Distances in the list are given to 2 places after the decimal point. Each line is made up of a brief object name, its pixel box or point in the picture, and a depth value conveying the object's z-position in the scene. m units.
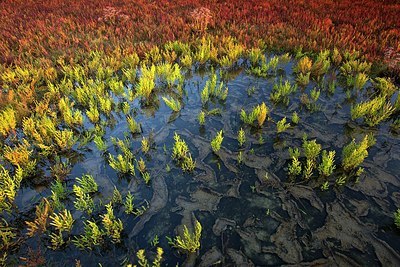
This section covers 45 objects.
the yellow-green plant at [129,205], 3.35
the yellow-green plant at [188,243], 2.86
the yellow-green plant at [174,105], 5.32
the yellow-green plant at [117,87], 6.02
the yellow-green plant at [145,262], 2.41
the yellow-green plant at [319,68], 6.61
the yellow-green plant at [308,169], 3.69
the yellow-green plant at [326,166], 3.61
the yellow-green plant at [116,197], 3.51
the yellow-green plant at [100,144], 4.32
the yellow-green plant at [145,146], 4.32
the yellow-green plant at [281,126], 4.53
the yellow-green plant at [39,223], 3.11
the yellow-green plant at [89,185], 3.60
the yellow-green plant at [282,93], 5.58
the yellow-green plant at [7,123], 4.65
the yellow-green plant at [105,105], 5.31
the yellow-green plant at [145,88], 5.79
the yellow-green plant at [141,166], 3.94
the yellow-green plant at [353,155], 3.69
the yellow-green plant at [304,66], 6.56
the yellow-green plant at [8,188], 3.41
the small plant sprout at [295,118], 4.84
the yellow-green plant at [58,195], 3.42
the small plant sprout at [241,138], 4.32
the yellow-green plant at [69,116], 4.98
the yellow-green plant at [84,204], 3.33
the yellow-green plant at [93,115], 5.01
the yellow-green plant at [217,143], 4.18
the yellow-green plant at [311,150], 3.86
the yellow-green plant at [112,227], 3.03
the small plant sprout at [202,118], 4.88
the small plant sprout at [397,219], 3.00
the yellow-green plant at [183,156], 4.00
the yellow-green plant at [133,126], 4.77
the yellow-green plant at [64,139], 4.39
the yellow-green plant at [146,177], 3.81
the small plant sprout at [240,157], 4.08
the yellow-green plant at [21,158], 3.95
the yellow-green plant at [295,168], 3.71
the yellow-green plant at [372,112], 4.70
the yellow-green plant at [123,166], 3.86
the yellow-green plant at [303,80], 6.19
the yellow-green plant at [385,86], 5.57
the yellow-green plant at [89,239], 2.95
